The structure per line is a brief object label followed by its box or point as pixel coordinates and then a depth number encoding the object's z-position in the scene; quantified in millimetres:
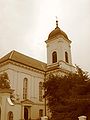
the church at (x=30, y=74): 26766
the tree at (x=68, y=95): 17688
